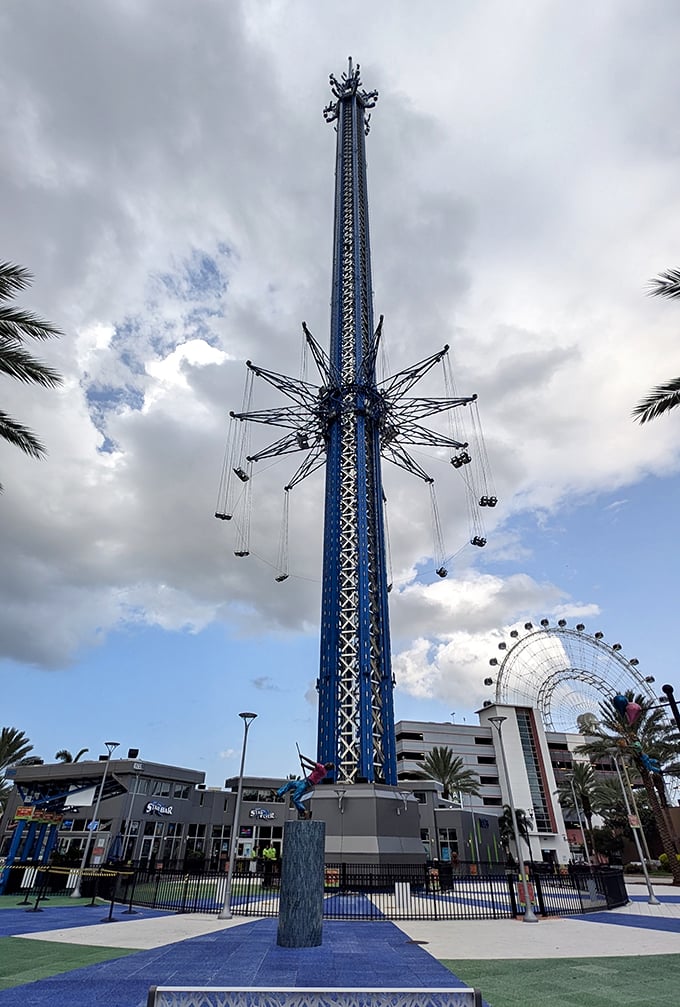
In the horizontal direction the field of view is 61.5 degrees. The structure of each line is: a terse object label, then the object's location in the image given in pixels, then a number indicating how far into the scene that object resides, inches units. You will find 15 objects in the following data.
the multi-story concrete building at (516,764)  2974.9
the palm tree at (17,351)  652.1
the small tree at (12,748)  2094.0
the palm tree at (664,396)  664.4
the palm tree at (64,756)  3046.3
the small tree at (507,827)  2568.9
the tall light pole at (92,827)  1025.6
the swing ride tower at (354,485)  1232.8
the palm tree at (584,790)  2623.0
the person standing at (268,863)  879.9
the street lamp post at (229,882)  733.3
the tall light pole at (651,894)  930.1
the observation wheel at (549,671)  2837.1
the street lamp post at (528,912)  708.0
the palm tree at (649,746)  1453.0
